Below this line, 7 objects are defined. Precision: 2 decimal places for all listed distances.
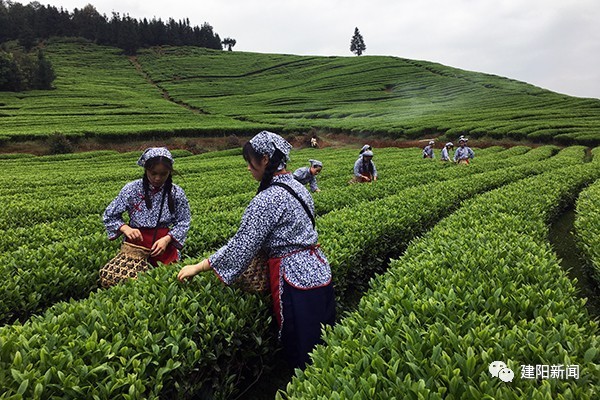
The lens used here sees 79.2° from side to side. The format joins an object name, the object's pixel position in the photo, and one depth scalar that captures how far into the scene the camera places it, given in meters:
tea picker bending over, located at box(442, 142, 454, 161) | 20.41
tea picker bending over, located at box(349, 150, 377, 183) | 12.97
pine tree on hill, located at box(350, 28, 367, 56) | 127.94
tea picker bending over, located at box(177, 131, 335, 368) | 3.05
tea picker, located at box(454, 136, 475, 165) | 18.70
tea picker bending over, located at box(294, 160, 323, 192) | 10.41
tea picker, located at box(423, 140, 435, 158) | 22.79
